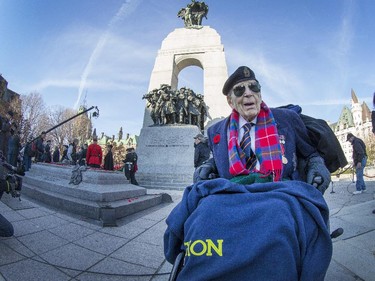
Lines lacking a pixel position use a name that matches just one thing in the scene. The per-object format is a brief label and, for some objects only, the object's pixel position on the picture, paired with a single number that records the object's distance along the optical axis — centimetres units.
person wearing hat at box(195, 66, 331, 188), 137
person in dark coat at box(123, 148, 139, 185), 844
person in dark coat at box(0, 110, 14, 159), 408
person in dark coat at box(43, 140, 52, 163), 1109
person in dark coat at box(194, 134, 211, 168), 659
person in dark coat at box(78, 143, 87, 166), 1118
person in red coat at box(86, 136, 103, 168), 797
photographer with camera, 218
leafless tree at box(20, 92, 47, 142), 2511
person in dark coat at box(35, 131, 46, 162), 927
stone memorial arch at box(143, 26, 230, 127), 1445
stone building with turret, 6251
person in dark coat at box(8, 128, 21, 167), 773
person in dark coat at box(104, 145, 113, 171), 968
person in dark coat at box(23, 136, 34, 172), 909
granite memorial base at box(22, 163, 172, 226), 326
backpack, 146
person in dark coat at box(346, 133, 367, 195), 609
